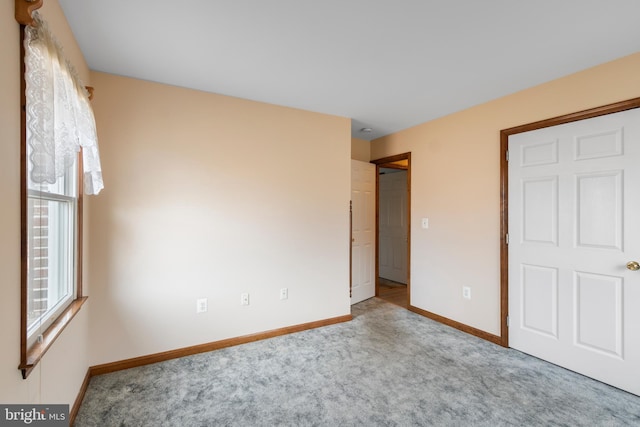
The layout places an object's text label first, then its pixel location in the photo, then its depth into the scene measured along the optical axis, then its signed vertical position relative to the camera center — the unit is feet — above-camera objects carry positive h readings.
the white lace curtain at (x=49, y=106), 3.76 +1.56
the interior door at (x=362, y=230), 13.23 -0.74
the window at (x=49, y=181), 3.81 +0.55
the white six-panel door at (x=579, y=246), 6.88 -0.84
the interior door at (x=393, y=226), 17.19 -0.72
